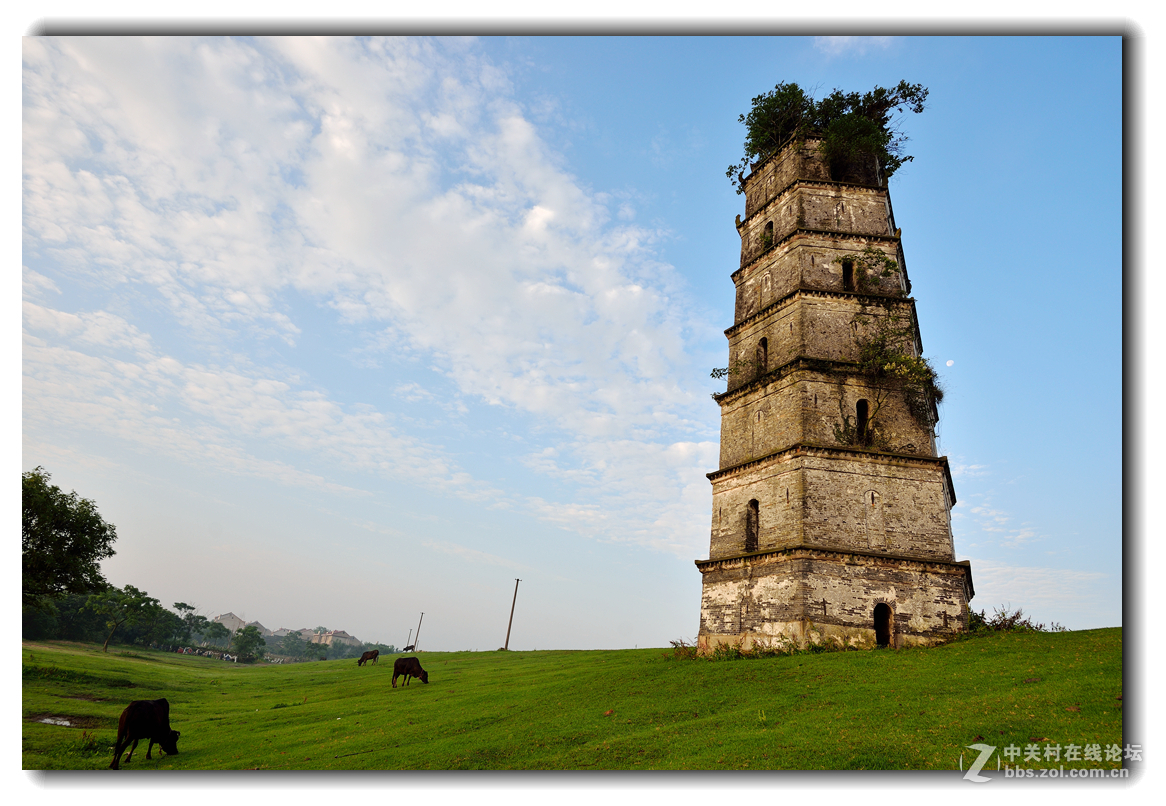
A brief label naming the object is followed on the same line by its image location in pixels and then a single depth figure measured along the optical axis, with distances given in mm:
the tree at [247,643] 86538
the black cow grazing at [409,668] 26516
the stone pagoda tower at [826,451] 19359
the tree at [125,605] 60094
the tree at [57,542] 27672
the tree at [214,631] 111419
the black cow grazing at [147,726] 12078
